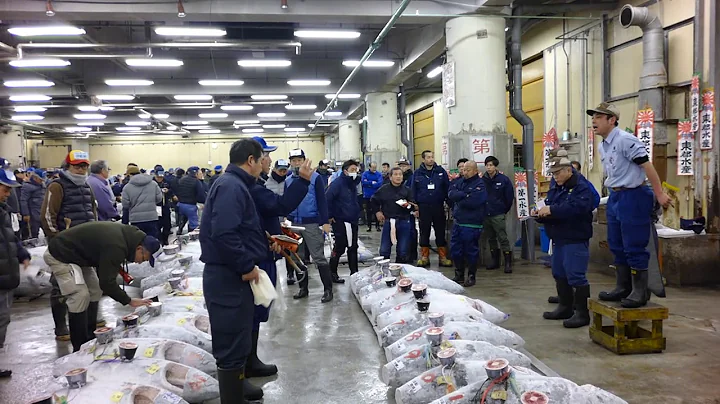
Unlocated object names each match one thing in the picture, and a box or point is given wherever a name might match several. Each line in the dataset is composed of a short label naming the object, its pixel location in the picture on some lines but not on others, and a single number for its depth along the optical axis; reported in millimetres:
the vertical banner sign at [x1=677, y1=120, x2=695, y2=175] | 6844
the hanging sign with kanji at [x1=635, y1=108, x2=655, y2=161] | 7188
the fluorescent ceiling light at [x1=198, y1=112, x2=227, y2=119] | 23116
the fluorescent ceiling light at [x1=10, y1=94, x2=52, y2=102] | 16281
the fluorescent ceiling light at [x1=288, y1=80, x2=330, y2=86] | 15828
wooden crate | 4031
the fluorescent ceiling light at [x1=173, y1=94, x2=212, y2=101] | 17434
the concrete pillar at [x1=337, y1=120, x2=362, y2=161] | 23289
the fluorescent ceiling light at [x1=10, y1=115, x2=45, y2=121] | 22047
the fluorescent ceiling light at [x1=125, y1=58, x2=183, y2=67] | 11656
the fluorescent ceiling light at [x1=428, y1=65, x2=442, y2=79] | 14055
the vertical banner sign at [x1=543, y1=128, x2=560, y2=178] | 9914
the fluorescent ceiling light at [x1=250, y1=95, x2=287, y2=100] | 17828
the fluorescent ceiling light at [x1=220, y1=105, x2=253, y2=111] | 20047
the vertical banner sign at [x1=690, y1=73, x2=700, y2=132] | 6652
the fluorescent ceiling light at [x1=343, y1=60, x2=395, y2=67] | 13252
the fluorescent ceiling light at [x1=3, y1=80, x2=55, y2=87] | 14492
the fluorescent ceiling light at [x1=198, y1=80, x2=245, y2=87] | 15094
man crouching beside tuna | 3678
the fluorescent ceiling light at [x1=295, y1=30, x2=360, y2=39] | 9974
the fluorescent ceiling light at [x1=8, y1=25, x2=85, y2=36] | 8673
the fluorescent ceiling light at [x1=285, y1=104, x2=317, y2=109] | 20988
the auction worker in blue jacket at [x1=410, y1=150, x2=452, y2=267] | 8219
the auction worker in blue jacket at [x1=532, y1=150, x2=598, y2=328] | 4729
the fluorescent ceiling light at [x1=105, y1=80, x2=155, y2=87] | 14835
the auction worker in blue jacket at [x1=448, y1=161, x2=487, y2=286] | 6723
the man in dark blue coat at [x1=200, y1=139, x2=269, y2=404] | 2908
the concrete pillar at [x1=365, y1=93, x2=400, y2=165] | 15922
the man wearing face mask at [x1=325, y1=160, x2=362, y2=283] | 6820
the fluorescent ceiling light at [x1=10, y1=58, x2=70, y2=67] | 10914
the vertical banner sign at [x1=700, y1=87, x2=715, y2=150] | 6512
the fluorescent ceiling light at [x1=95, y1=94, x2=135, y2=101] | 16094
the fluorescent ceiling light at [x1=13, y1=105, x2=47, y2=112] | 18938
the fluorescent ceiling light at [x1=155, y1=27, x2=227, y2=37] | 9164
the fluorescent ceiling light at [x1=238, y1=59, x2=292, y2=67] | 12266
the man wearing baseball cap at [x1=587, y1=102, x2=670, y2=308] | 4129
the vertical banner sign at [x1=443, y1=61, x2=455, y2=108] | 8586
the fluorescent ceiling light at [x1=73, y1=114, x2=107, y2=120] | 22141
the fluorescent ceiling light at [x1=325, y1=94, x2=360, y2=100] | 16625
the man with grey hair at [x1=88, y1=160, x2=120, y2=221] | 6168
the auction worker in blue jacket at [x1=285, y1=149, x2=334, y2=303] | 6160
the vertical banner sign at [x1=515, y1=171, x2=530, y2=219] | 8242
